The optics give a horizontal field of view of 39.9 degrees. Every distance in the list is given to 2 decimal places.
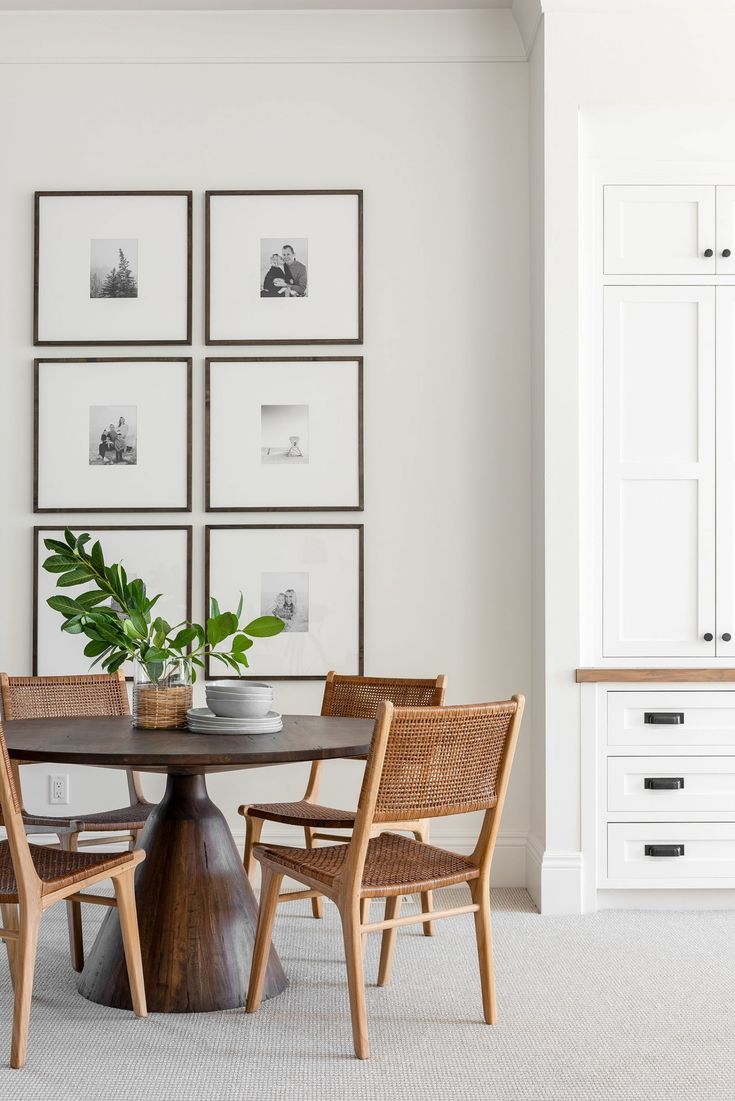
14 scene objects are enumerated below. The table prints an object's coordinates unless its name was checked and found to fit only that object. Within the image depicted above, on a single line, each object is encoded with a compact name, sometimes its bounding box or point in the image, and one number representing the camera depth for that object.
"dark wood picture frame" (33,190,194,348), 3.89
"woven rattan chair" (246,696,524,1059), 2.19
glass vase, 2.73
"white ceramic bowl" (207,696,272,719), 2.67
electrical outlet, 3.86
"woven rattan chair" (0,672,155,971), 2.90
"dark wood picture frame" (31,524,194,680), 3.87
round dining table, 2.54
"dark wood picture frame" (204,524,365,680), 3.88
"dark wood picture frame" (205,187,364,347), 3.90
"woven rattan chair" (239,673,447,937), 3.00
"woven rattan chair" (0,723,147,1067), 2.17
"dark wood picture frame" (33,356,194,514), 3.90
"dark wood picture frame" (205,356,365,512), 3.90
